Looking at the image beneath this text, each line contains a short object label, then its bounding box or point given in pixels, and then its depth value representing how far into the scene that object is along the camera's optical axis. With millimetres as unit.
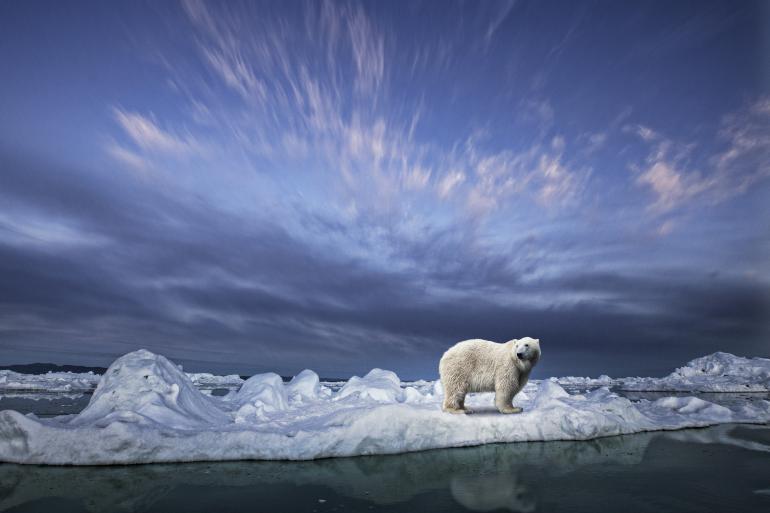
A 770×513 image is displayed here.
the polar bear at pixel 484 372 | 8695
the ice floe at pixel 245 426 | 6988
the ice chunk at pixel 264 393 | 12766
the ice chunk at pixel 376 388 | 14898
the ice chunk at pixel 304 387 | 16136
